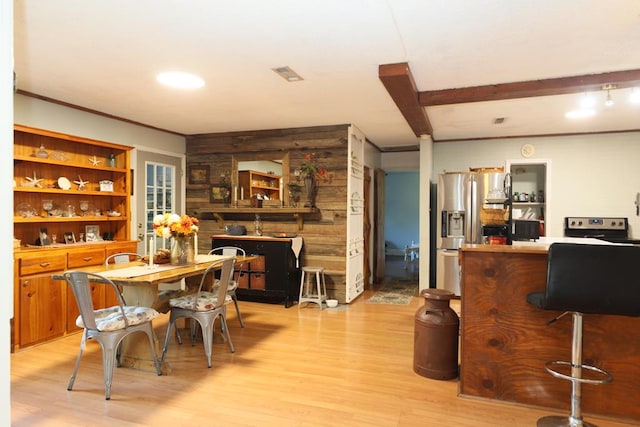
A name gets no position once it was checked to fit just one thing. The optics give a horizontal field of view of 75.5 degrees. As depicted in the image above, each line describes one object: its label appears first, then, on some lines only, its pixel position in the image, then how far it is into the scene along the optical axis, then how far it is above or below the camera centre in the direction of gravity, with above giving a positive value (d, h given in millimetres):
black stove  5672 -249
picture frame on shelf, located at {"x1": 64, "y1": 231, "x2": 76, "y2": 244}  4469 -320
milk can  3084 -980
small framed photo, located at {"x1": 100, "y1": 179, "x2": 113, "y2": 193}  4848 +260
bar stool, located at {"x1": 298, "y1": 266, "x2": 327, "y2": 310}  5238 -1042
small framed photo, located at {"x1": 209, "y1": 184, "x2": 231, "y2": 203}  5984 +222
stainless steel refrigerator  5668 -42
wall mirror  5691 +597
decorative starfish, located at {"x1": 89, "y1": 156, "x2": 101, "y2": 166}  4789 +552
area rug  5637 -1259
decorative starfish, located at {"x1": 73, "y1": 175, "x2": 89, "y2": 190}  4621 +278
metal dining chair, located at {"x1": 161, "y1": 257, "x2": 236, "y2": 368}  3353 -825
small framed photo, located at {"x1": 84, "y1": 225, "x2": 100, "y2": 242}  4699 -289
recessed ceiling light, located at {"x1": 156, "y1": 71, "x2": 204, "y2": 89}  3387 +1094
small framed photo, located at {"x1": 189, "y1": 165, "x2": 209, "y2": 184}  6133 +511
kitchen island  2521 -847
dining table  3016 -634
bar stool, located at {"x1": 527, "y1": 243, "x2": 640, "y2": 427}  2088 -365
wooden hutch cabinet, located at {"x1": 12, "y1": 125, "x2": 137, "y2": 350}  3740 -110
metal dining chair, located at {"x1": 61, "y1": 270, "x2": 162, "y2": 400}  2727 -794
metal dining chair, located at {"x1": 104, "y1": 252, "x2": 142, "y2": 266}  3964 -482
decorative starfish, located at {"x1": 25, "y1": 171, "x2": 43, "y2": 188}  4109 +267
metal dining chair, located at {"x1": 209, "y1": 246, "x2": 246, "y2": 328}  4109 -755
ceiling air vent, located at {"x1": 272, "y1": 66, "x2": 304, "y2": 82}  3250 +1095
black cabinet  5293 -821
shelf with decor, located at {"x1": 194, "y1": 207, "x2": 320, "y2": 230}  5469 -52
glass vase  3684 -382
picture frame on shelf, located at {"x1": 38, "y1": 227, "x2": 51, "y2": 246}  4156 -310
